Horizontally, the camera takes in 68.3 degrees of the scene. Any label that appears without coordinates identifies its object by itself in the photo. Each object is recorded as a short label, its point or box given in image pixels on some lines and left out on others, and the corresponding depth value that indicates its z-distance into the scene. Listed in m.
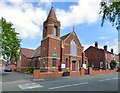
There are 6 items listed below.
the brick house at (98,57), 28.71
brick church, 18.32
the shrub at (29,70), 21.12
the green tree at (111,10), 4.90
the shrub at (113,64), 28.98
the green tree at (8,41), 15.08
